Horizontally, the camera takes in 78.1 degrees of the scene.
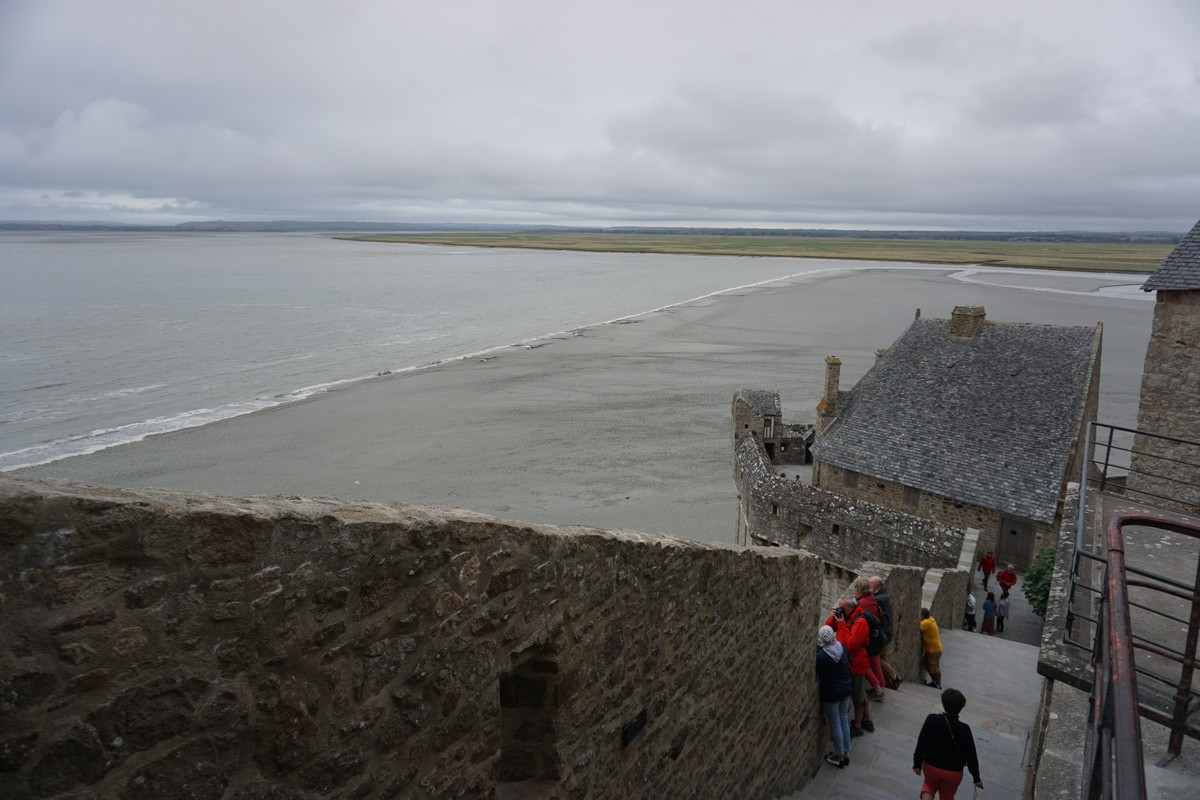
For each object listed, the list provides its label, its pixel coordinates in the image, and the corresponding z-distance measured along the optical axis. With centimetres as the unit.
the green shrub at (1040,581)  1480
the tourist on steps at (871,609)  728
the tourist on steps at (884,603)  745
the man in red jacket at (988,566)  1730
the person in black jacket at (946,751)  545
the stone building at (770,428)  2405
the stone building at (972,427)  1898
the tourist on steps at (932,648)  970
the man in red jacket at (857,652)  714
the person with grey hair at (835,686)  680
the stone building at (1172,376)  1268
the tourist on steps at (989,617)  1472
